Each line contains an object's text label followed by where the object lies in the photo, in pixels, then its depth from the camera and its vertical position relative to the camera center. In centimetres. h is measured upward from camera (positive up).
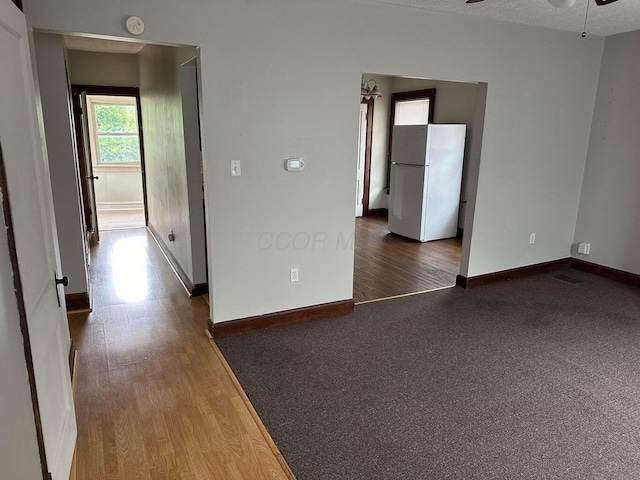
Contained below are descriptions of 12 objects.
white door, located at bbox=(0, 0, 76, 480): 142 -34
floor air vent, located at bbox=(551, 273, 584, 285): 459 -133
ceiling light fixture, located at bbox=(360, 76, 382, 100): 709 +99
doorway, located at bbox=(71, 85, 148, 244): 832 -28
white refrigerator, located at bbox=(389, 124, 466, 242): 594 -41
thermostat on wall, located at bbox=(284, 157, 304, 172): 321 -12
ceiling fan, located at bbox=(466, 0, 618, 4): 234 +80
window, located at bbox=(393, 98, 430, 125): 702 +62
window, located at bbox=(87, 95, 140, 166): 835 +24
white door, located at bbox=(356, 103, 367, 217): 754 -19
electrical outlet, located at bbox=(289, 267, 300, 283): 345 -100
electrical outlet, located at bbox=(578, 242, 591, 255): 488 -106
